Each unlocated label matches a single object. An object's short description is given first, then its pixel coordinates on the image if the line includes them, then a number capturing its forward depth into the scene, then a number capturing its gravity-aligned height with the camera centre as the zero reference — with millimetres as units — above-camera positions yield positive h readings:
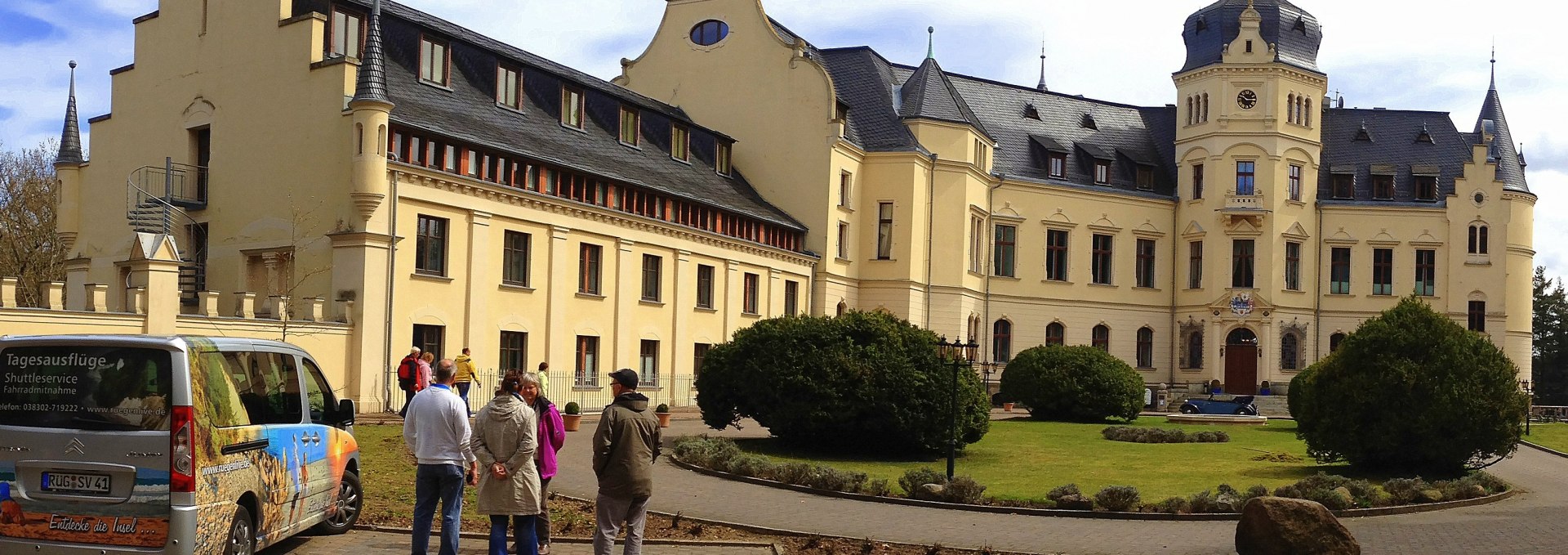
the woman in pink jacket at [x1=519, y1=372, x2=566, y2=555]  11977 -1123
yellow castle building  32062 +4067
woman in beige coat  11008 -1251
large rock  13016 -1926
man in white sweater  11344 -1222
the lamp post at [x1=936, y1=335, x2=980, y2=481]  21266 -568
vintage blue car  45719 -2573
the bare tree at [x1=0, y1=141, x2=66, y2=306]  50125 +2308
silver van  9852 -1103
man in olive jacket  11344 -1318
